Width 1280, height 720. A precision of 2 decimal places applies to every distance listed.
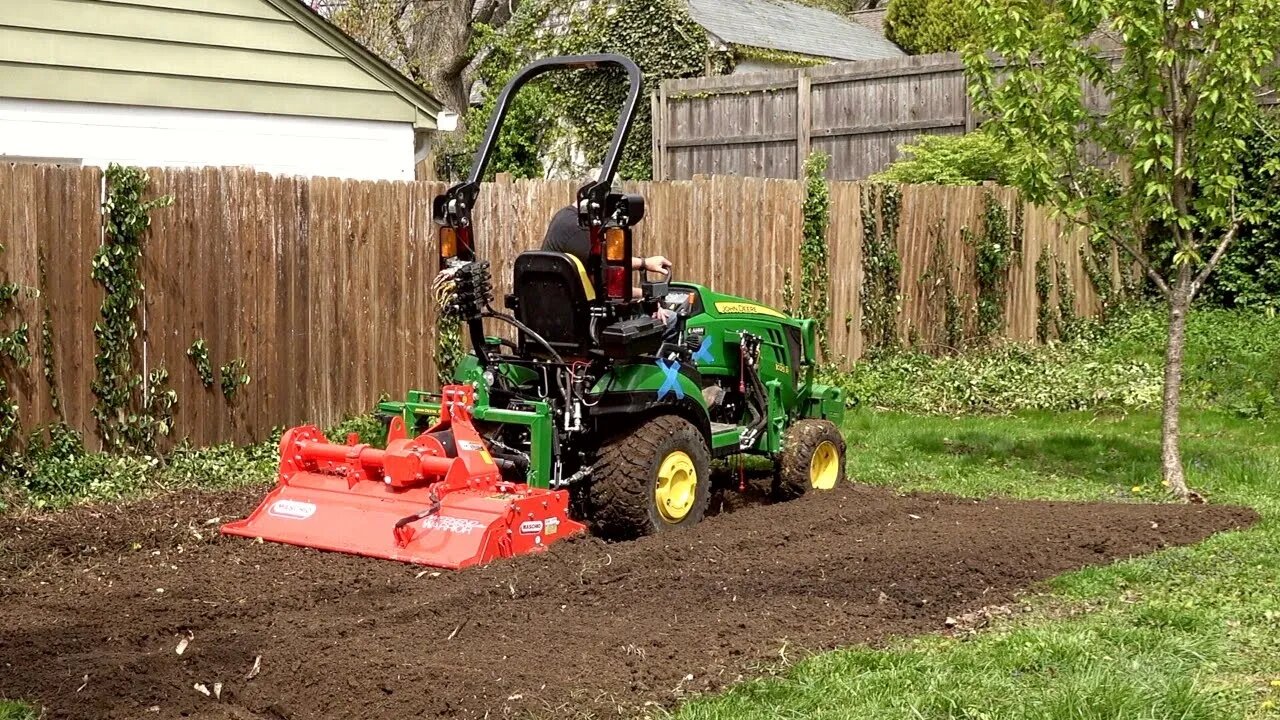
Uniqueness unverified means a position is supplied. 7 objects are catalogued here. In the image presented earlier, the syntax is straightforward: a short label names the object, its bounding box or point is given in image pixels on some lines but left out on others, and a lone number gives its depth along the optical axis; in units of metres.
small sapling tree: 9.09
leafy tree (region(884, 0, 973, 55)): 31.94
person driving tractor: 7.85
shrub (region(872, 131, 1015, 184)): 17.69
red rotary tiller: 7.05
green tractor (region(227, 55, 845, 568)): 7.21
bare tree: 25.34
